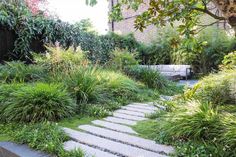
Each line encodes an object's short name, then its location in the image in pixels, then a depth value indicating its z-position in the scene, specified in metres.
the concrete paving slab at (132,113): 4.22
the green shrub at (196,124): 2.80
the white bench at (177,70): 9.23
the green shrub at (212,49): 9.57
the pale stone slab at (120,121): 3.78
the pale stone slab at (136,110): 4.41
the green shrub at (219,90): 3.48
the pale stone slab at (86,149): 2.69
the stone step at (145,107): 4.56
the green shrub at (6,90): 4.08
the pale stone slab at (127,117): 3.98
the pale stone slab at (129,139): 2.82
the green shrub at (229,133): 2.47
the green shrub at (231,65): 3.84
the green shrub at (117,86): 5.28
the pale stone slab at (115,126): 3.45
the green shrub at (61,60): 5.45
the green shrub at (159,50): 10.78
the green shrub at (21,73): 5.31
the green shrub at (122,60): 7.48
